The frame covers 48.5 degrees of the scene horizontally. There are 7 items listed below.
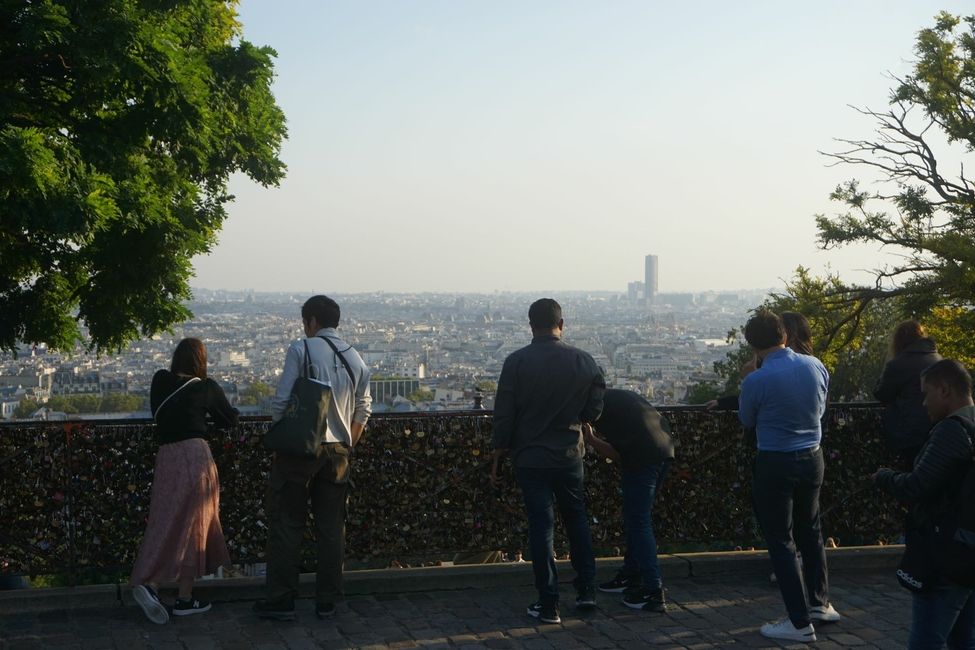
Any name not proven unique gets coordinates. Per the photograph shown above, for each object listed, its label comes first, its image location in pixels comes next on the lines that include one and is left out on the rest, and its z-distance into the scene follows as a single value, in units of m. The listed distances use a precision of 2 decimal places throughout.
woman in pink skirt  6.64
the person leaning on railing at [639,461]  6.84
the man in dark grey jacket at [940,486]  4.65
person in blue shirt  6.29
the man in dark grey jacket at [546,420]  6.54
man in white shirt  6.55
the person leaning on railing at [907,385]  7.37
